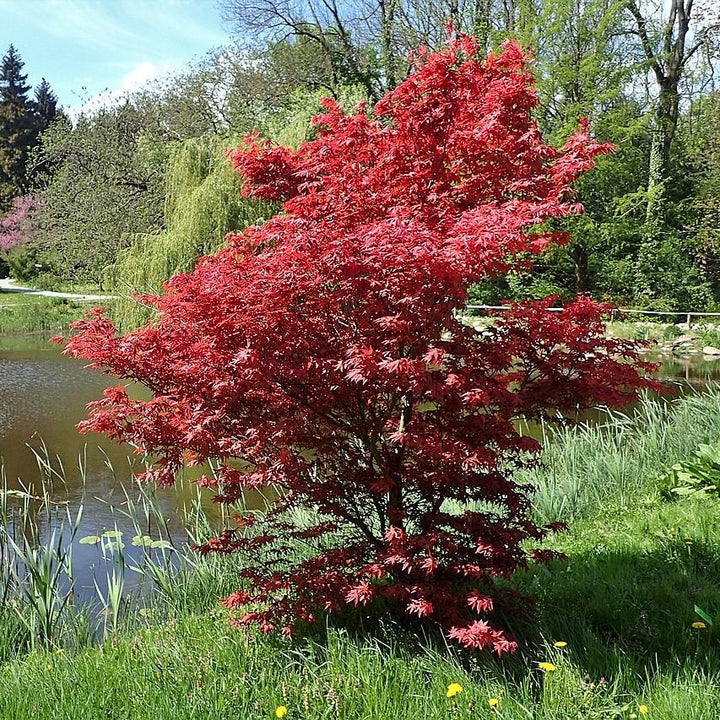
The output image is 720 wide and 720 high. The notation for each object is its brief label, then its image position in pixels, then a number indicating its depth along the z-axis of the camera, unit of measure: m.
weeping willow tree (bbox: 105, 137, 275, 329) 12.34
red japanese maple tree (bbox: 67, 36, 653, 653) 2.92
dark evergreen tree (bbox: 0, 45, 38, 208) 42.91
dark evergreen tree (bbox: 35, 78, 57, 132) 53.28
